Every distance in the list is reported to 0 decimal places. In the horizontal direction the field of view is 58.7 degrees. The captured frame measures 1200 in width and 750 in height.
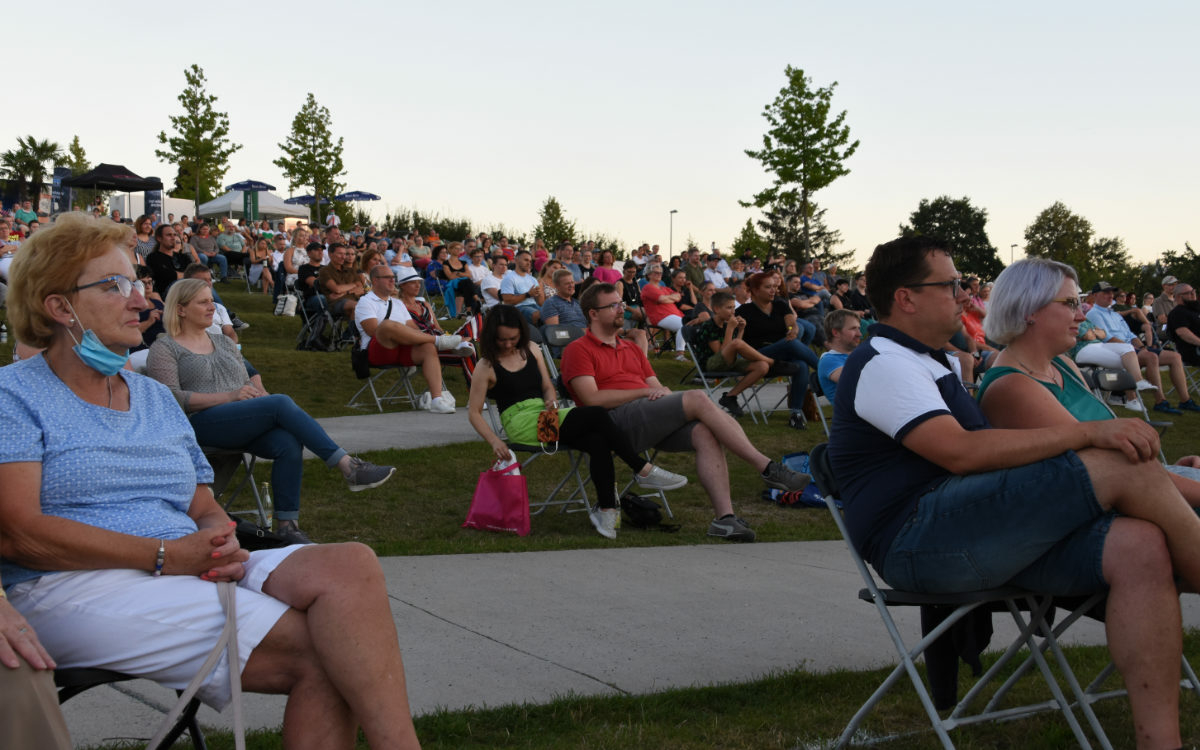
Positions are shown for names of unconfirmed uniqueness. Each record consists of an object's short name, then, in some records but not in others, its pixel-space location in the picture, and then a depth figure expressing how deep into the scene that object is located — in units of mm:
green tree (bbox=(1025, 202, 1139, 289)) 67438
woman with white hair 3414
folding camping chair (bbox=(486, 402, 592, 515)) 6719
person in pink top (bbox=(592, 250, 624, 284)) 18328
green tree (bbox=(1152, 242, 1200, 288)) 44781
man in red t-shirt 6570
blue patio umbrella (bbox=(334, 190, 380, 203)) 39344
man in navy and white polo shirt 2686
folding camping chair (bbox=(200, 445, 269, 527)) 5906
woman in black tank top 6438
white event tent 33438
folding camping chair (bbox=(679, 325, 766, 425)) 10992
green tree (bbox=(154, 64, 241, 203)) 38094
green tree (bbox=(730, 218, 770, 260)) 55375
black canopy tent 28078
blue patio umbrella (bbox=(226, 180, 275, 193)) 33225
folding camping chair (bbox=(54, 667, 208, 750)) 2258
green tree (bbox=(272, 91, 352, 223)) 41000
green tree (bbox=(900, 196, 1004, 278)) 78950
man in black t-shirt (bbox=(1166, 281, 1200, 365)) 14825
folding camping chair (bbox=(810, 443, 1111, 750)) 2869
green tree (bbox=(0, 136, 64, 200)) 51094
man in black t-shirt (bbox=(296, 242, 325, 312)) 14942
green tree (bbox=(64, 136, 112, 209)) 55653
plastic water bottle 5887
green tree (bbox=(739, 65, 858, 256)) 38438
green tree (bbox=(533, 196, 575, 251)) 44656
